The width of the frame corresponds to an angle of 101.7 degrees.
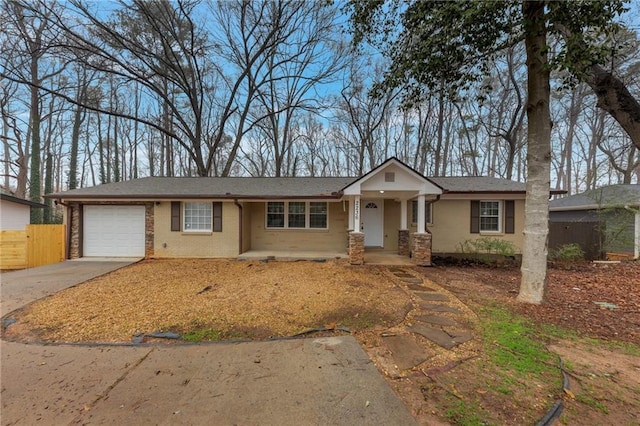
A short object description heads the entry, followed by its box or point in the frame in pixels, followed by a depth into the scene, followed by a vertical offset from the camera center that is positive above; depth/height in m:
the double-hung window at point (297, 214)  10.66 -0.01
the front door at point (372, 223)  11.05 -0.37
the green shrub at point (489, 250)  8.95 -1.24
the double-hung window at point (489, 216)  10.07 -0.04
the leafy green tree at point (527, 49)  3.99 +3.17
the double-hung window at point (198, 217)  9.97 -0.15
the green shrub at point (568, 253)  8.84 -1.30
